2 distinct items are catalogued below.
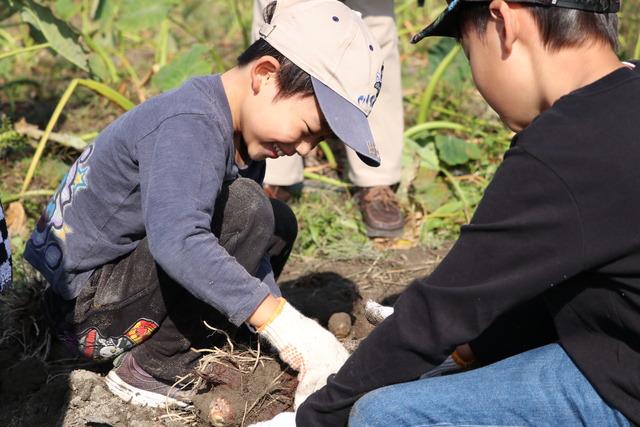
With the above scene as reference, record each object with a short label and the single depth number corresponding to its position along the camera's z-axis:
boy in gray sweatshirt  1.80
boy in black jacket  1.43
